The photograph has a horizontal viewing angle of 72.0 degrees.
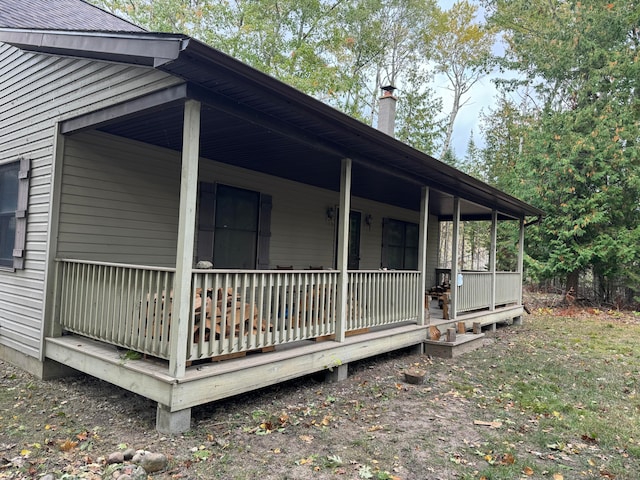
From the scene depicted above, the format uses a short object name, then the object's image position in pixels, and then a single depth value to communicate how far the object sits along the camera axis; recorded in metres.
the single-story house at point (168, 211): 3.50
